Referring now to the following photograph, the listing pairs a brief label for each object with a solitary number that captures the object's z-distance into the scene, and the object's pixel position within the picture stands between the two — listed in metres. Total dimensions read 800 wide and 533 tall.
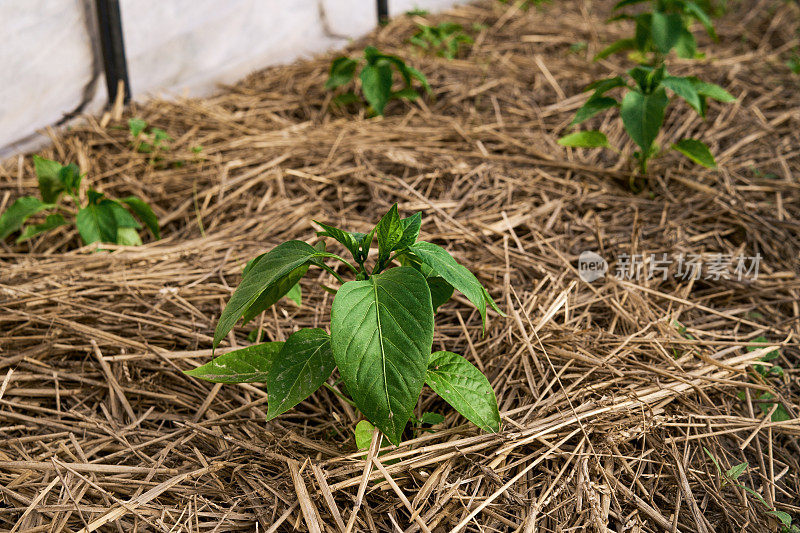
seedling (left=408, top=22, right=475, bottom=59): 3.16
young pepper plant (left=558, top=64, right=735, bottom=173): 1.90
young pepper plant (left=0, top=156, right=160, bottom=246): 1.86
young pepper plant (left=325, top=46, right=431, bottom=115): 2.49
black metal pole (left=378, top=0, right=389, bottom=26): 3.66
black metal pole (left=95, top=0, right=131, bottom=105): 2.46
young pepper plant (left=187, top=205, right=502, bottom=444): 1.02
